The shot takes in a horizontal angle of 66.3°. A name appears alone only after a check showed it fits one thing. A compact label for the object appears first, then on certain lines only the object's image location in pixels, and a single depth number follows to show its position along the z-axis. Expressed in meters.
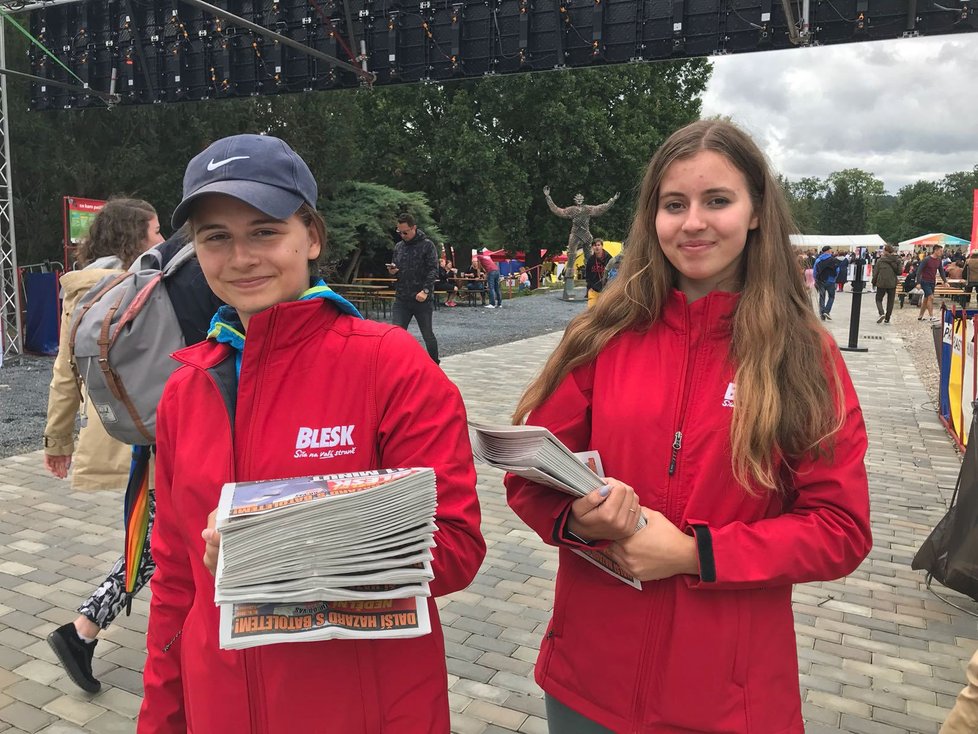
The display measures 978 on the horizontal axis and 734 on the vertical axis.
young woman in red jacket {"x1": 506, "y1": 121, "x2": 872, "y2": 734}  1.44
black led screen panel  9.33
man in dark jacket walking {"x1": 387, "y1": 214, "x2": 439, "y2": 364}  10.35
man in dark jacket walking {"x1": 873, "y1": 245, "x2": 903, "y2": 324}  19.77
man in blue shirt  18.47
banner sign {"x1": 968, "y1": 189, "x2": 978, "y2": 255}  17.61
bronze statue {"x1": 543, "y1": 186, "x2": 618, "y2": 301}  26.86
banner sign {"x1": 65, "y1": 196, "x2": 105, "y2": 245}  11.41
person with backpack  3.15
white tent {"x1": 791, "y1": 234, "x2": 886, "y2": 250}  59.50
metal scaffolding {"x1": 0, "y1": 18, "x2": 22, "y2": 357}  11.15
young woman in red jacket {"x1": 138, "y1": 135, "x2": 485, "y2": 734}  1.34
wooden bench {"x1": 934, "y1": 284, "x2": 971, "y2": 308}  21.08
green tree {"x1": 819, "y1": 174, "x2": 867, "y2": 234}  100.25
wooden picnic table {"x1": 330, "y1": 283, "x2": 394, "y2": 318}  19.91
